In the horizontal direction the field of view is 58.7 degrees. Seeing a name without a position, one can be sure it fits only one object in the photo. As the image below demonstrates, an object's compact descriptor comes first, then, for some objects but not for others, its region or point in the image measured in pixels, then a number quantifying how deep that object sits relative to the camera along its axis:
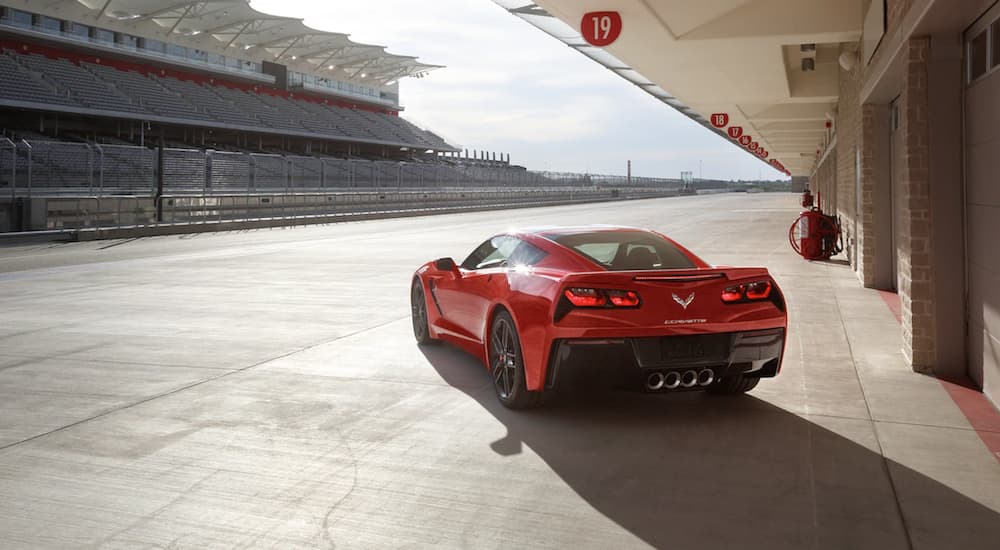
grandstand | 28.42
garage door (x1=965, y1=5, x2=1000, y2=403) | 5.82
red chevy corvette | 5.32
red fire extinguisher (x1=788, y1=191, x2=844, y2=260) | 17.77
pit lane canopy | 13.74
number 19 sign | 14.06
